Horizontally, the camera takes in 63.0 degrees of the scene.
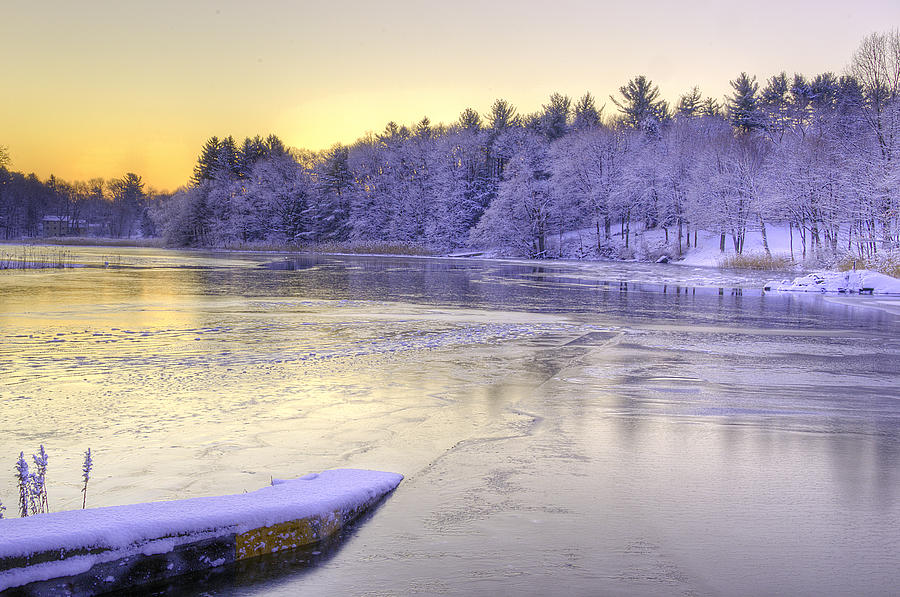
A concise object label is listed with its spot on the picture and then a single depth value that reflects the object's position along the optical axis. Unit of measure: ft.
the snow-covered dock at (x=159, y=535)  13.66
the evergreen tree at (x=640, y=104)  309.22
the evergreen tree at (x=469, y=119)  352.03
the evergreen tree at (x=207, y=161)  376.68
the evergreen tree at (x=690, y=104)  330.75
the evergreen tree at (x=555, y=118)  316.19
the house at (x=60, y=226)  544.21
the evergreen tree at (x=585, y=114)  321.93
